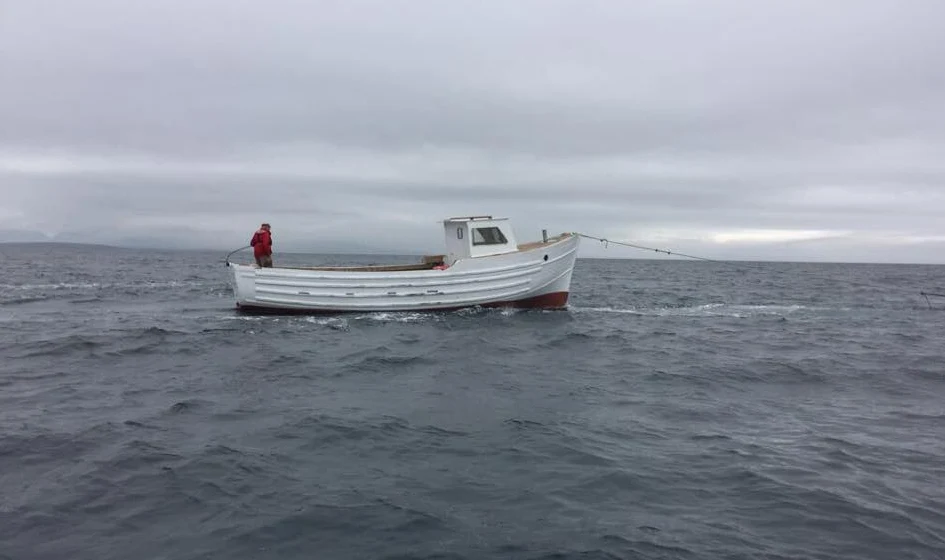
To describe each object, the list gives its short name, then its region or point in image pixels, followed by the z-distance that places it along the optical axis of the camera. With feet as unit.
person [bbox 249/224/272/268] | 73.51
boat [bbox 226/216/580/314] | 72.69
